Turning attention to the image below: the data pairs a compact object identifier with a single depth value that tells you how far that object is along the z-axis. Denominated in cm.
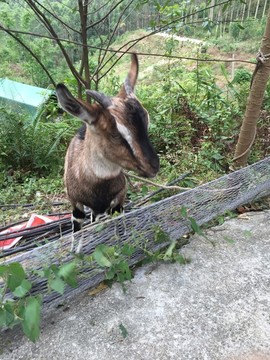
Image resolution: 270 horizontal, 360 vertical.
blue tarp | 592
